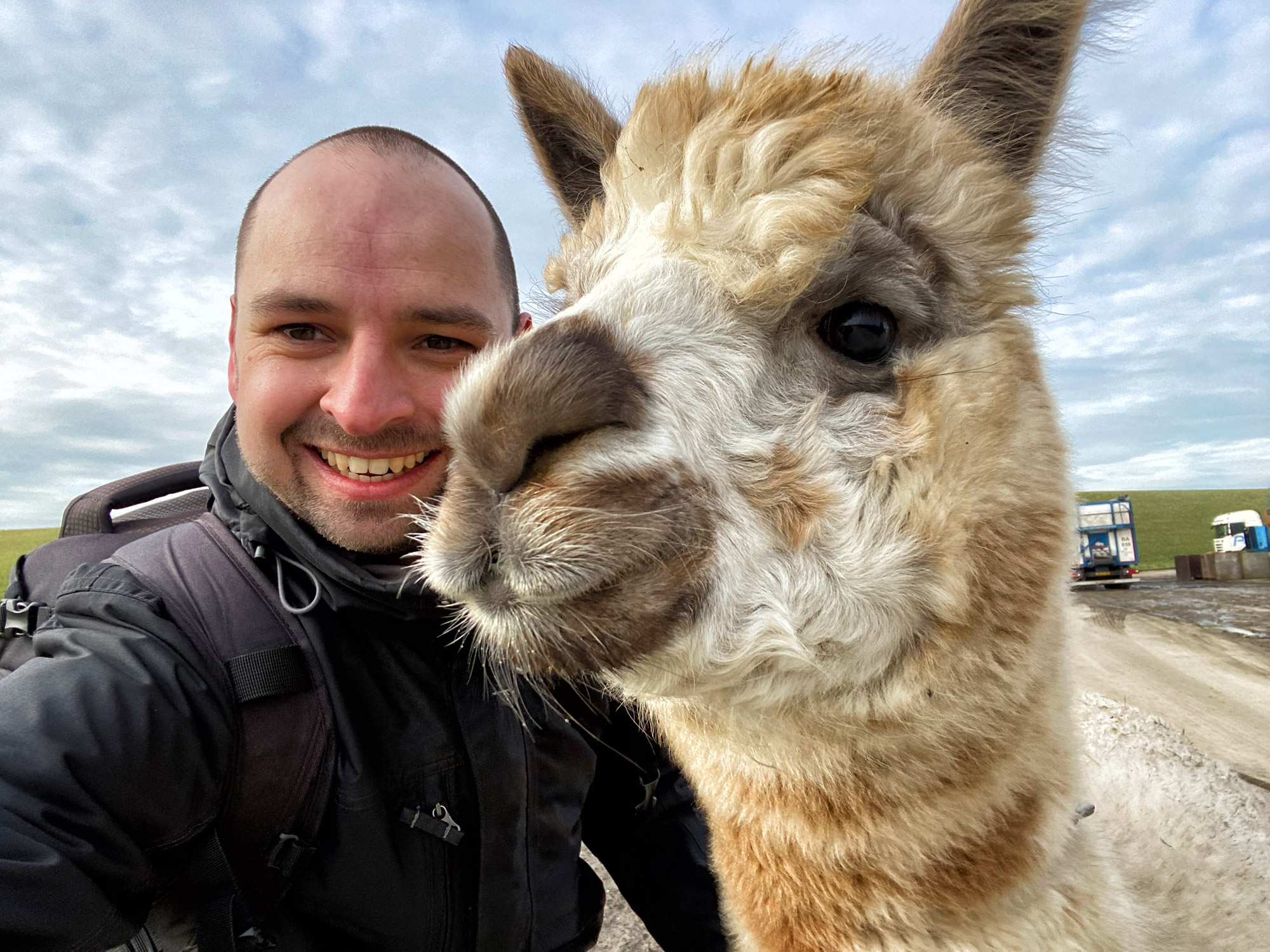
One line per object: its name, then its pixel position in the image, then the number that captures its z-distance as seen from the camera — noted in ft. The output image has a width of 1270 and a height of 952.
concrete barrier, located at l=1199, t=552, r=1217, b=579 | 64.90
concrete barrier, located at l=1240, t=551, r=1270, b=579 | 59.67
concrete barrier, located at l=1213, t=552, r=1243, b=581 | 62.13
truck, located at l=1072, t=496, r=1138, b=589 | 65.41
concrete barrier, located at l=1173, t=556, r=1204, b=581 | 67.10
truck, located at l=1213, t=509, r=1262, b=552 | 66.80
